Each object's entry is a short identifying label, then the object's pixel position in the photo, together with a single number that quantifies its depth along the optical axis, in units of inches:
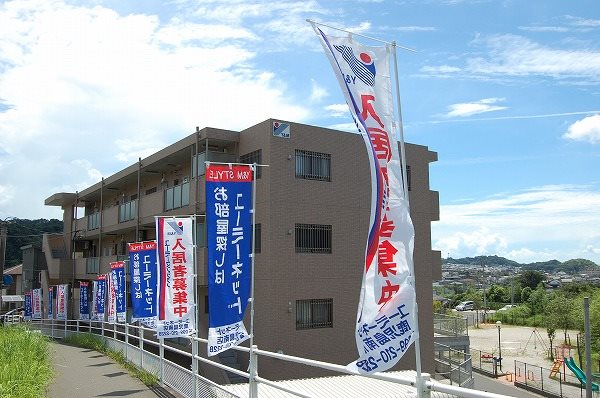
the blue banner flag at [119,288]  740.6
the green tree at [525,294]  3428.4
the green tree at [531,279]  4279.0
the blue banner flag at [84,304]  1003.9
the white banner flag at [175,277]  464.8
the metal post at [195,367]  345.0
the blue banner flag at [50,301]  1199.3
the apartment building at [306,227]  685.9
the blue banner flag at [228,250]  327.3
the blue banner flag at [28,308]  1278.3
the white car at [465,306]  3370.8
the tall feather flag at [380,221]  172.6
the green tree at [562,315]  1692.9
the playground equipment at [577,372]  1020.0
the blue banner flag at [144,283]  625.9
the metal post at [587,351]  641.6
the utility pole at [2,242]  1191.5
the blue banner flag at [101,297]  831.7
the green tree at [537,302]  2582.2
